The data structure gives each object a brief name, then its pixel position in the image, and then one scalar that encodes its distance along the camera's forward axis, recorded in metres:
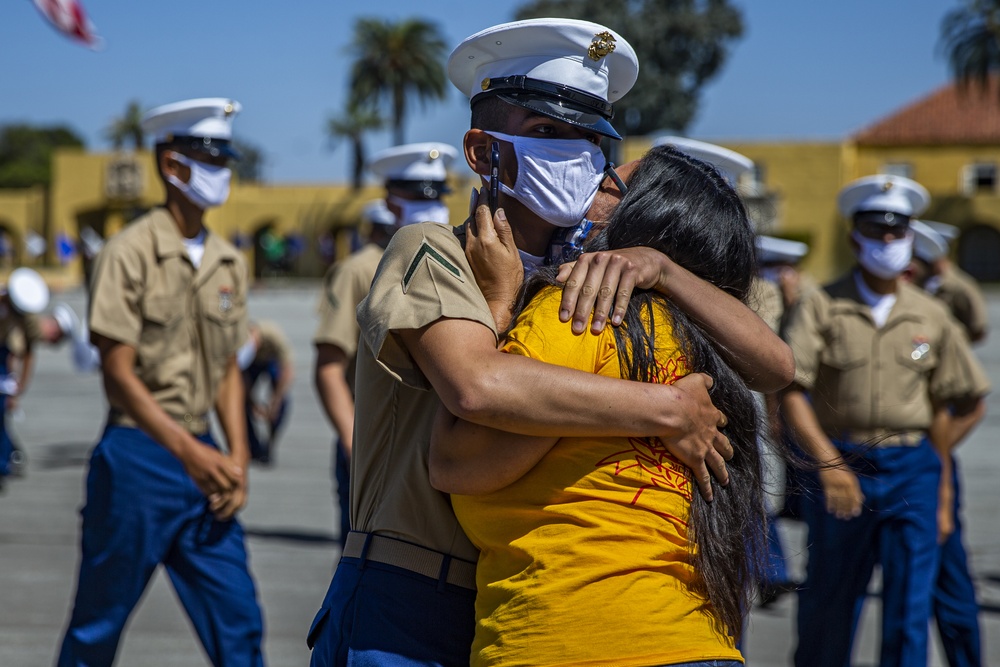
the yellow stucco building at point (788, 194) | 46.06
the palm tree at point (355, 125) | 60.12
